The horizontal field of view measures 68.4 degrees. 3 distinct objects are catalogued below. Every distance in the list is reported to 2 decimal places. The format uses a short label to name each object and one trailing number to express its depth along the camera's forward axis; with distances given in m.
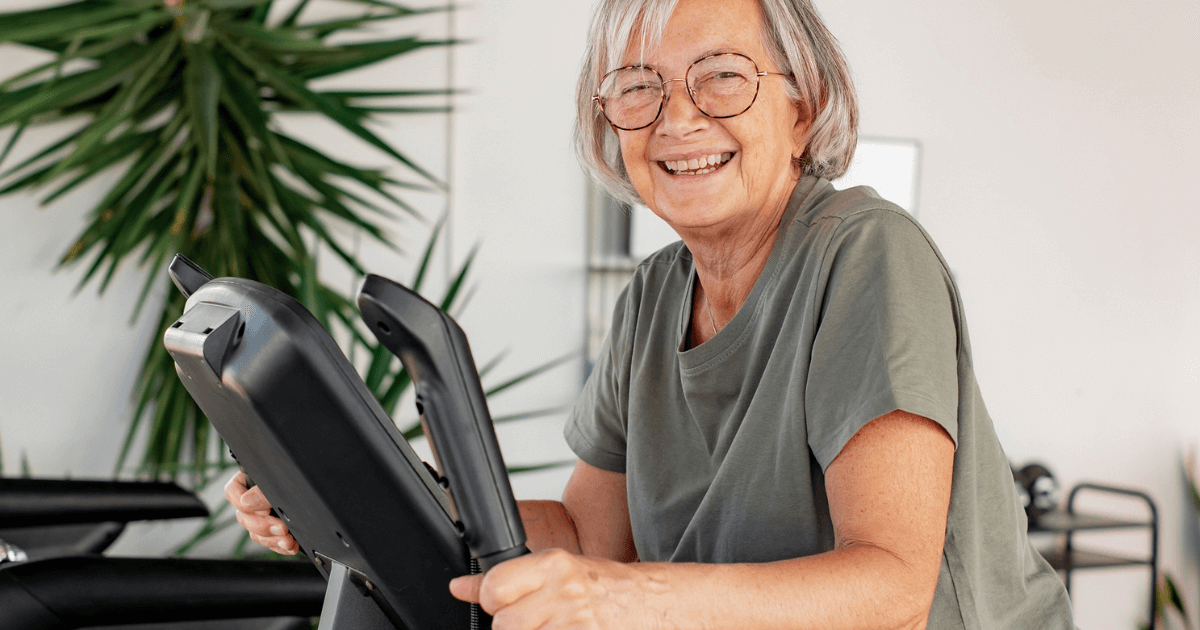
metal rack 3.02
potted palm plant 2.12
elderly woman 0.70
